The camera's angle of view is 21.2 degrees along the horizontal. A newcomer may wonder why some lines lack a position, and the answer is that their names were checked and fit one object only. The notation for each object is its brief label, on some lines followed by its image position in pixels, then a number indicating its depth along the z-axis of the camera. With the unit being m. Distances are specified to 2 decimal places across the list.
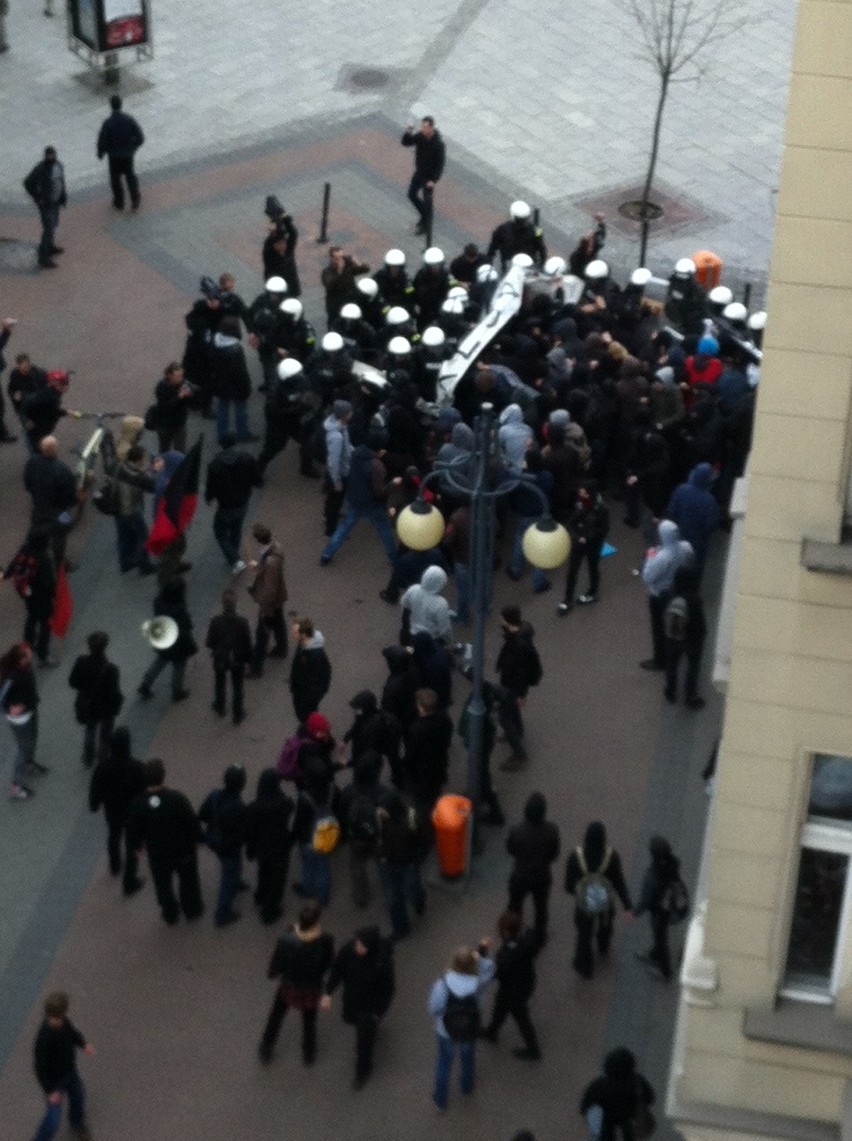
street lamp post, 16.25
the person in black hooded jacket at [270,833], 17.00
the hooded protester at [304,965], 15.59
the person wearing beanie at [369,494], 21.53
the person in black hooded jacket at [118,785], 17.28
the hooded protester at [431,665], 18.88
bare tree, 32.44
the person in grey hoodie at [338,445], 21.69
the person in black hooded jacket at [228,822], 16.94
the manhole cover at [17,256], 27.81
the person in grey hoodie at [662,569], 19.77
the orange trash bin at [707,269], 25.91
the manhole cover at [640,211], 29.16
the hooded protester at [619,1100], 14.45
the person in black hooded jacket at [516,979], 15.76
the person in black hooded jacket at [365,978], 15.60
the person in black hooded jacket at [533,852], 16.81
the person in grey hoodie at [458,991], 15.37
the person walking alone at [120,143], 28.19
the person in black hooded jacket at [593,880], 16.50
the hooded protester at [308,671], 18.81
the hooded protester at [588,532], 21.03
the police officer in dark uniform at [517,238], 25.69
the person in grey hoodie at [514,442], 21.36
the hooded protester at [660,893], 16.38
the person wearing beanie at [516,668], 18.91
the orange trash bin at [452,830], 17.66
